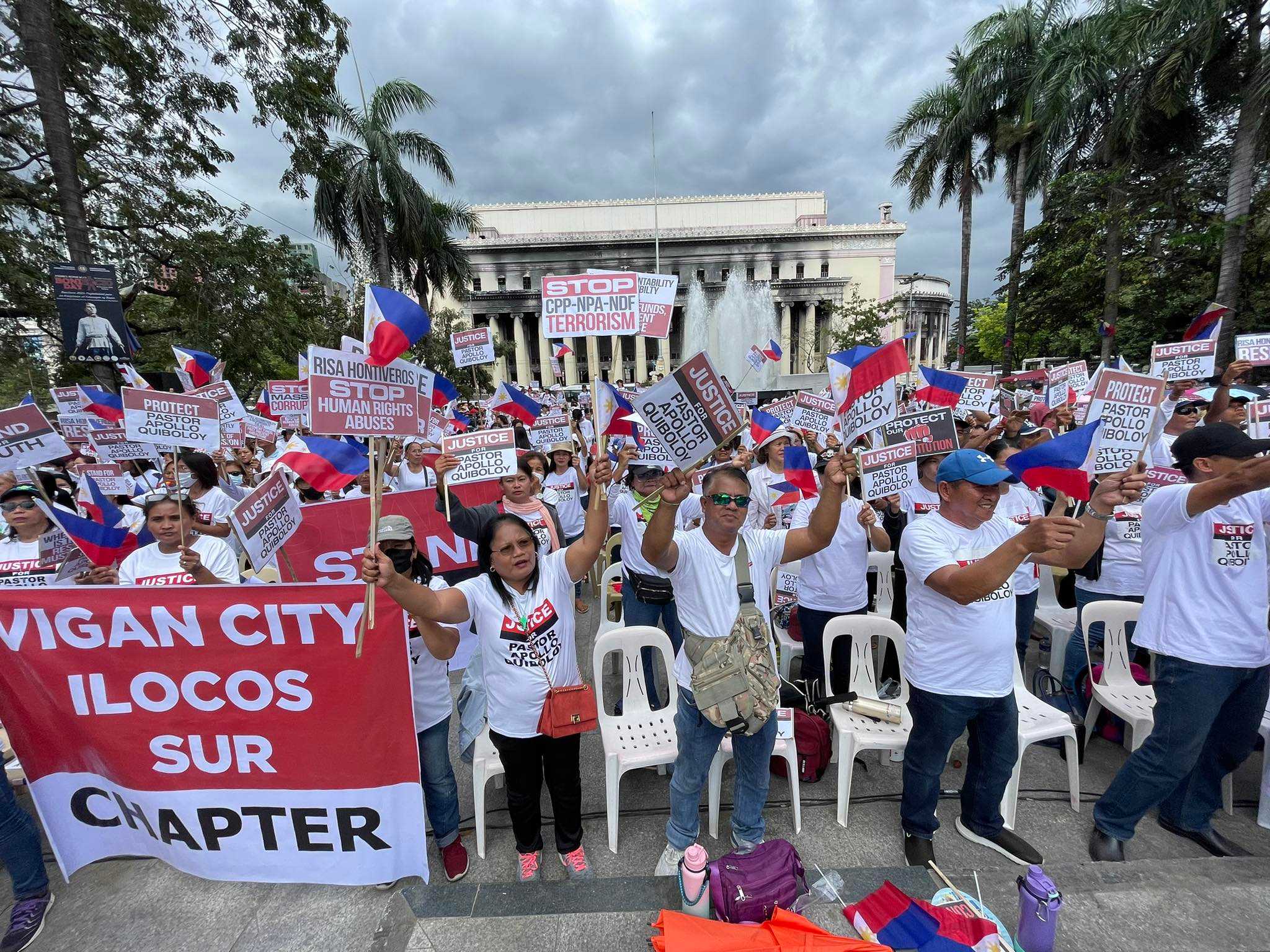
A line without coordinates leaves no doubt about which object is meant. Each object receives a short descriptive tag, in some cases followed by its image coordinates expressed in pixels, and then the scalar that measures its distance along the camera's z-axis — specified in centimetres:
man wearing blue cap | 238
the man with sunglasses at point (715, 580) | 243
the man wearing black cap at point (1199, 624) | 255
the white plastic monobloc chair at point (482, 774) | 297
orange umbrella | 180
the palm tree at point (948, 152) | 2269
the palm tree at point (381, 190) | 1842
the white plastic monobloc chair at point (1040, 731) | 301
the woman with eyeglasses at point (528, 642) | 250
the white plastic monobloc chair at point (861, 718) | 311
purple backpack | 204
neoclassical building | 5722
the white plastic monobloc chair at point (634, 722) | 299
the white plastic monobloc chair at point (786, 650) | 434
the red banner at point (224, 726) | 244
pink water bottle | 201
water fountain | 4390
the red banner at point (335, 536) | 402
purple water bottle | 180
